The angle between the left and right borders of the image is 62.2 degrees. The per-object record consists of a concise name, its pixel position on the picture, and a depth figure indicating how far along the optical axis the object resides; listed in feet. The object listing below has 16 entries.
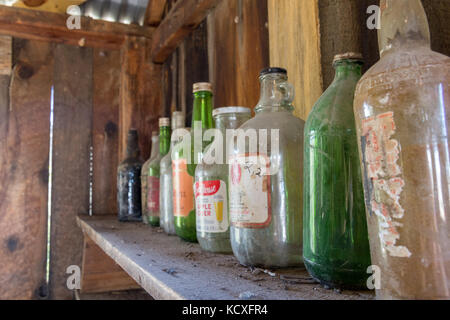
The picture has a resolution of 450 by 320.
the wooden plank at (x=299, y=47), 2.19
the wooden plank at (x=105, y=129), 5.87
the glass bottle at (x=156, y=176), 3.87
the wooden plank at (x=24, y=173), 5.29
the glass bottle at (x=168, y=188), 3.26
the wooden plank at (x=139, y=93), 5.79
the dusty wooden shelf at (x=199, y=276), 1.38
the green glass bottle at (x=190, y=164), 2.73
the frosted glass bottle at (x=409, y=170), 1.06
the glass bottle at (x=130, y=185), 4.66
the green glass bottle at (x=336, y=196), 1.39
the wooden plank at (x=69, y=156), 5.56
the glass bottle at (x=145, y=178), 4.27
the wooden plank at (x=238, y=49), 3.38
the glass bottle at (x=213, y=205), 2.27
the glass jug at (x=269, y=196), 1.77
